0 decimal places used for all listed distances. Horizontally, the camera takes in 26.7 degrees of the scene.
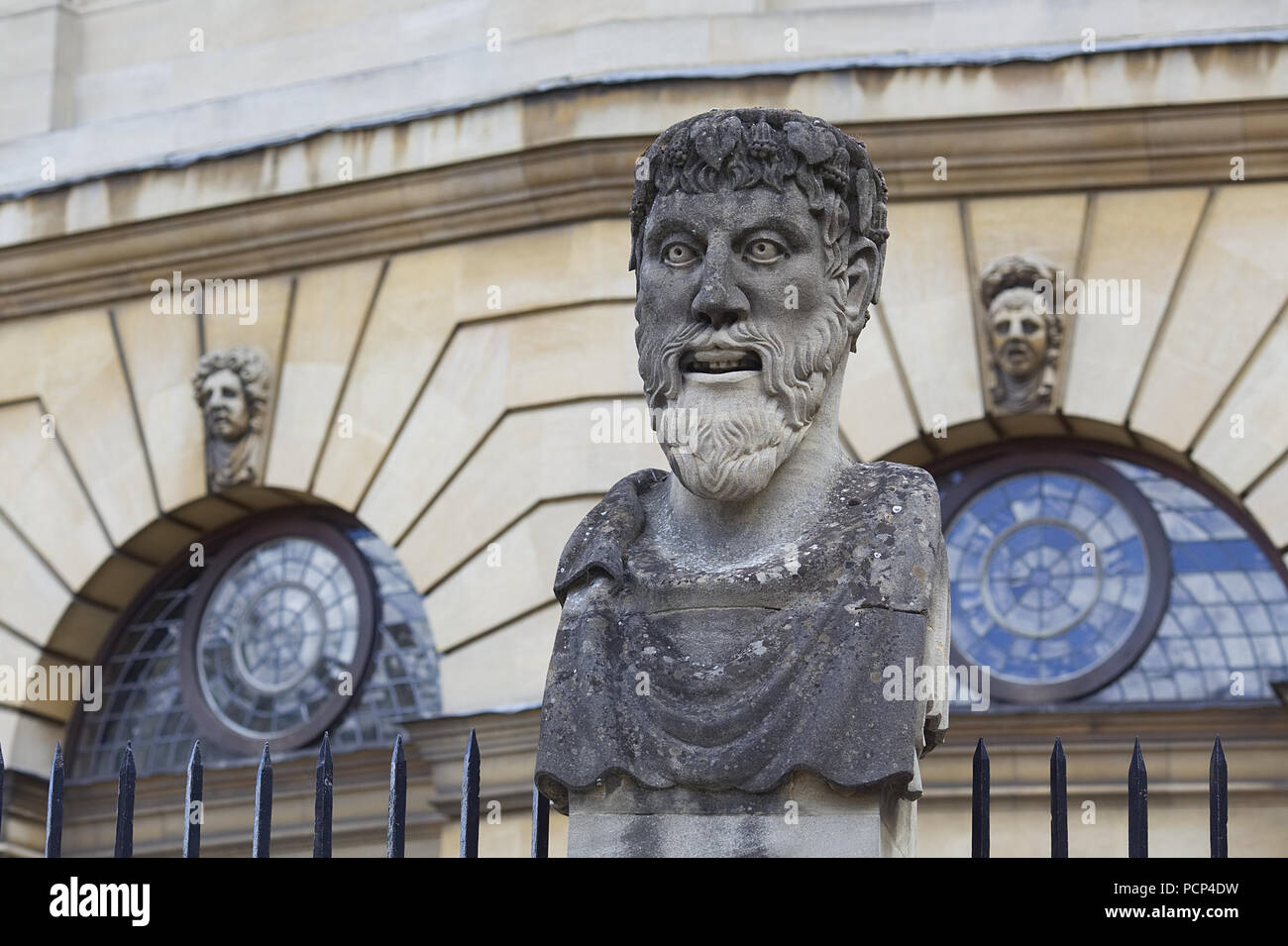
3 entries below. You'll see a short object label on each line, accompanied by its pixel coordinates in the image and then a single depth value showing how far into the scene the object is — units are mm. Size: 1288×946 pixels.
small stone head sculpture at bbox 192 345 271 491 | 18766
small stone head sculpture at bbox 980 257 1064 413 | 16672
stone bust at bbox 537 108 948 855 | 6668
